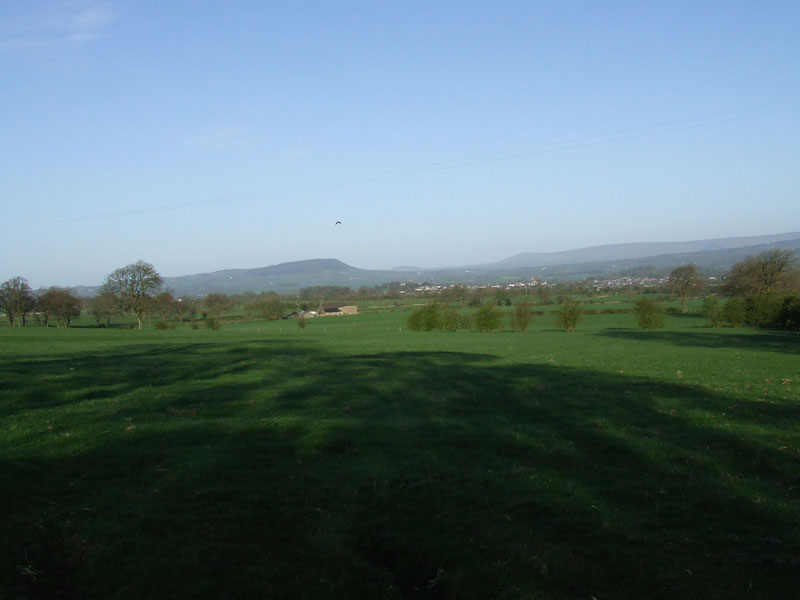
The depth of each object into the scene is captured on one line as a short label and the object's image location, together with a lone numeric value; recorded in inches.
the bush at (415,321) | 3102.9
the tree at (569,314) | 2923.2
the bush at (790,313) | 2529.5
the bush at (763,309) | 2674.7
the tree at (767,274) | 3065.9
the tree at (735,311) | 2854.3
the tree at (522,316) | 2869.1
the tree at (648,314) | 2842.0
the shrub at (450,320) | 3031.5
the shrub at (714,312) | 2913.4
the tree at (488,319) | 2906.0
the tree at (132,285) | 3481.8
